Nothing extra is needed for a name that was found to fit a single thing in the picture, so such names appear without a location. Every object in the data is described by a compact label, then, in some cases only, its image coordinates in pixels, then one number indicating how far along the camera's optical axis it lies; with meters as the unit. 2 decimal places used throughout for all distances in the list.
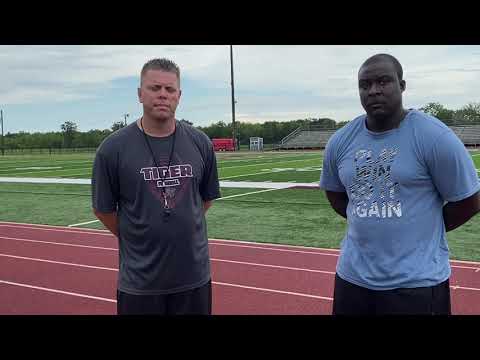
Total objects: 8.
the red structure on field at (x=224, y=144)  54.16
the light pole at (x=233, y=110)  51.28
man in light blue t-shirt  2.14
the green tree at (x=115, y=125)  65.41
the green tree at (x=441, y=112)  62.41
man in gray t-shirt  2.55
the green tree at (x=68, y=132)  66.06
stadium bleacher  50.89
